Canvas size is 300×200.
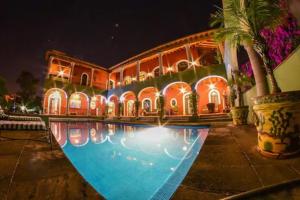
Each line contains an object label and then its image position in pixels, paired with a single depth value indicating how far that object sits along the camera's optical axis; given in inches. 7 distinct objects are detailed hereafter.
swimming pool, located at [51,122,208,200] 93.7
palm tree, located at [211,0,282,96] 106.3
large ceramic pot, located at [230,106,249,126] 252.8
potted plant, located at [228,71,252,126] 253.1
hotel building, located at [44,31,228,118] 631.8
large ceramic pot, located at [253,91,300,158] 86.8
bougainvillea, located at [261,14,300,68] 247.3
